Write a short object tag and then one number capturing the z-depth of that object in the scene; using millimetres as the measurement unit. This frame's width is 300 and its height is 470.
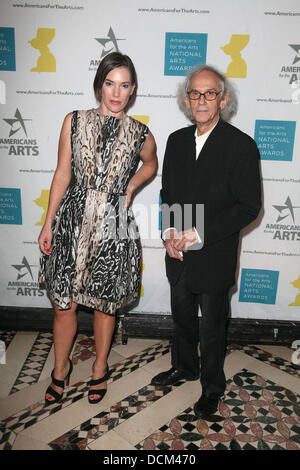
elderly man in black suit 1934
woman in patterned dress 2041
